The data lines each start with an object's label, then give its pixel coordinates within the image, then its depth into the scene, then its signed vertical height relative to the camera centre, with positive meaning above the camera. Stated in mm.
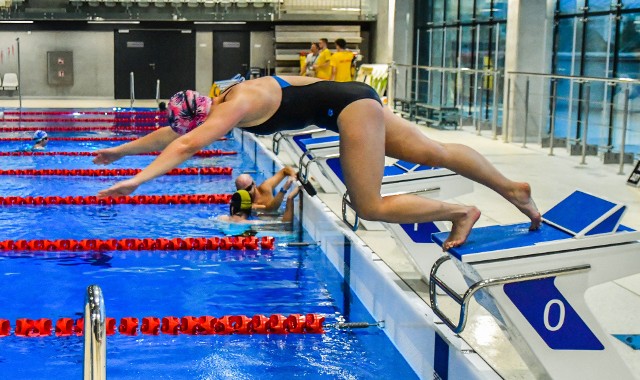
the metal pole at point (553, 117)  12414 -725
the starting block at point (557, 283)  3318 -797
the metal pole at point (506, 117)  14203 -858
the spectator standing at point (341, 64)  17266 -87
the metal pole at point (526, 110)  13180 -687
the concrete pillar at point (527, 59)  14078 +53
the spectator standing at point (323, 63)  17047 -73
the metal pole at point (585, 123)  11219 -721
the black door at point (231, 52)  27250 +173
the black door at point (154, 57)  27453 -31
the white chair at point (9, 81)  25922 -764
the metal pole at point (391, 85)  20641 -584
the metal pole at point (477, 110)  15577 -871
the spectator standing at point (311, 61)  17844 -40
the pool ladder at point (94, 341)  2514 -784
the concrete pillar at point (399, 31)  22625 +716
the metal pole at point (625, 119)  9992 -594
